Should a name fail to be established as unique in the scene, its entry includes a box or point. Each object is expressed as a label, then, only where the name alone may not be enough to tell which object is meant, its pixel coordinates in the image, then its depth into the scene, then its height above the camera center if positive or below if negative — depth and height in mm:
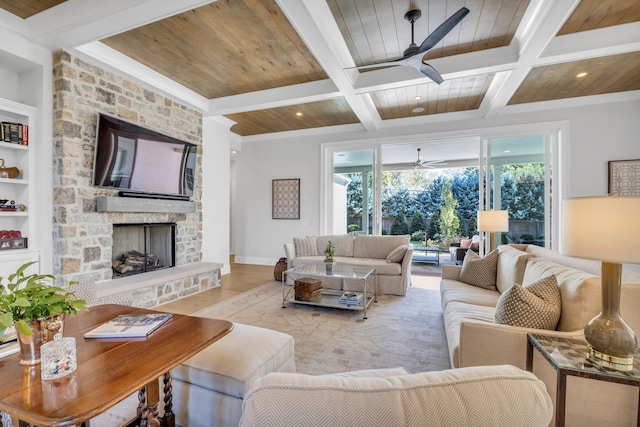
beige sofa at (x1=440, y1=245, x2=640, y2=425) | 1448 -747
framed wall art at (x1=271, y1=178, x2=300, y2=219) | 6570 +341
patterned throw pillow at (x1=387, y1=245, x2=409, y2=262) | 4461 -637
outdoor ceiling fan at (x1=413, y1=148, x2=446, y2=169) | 7708 +1385
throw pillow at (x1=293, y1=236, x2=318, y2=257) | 5203 -607
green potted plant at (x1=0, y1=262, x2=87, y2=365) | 939 -329
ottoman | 1463 -857
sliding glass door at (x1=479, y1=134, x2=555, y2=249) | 4949 +503
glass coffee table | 3513 -1066
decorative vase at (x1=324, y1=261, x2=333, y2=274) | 3887 -758
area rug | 2383 -1216
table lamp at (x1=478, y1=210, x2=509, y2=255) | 3732 -109
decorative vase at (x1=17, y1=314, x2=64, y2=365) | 980 -426
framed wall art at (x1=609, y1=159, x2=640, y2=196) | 4379 +541
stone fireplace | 3154 +96
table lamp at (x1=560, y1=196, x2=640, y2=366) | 1232 -164
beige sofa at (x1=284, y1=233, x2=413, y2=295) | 4348 -719
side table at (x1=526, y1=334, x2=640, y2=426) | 1199 -668
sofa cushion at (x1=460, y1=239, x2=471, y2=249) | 6703 -731
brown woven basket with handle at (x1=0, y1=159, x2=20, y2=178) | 3010 +460
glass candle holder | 900 -457
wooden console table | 782 -520
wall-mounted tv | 3451 +710
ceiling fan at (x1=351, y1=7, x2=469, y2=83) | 2275 +1467
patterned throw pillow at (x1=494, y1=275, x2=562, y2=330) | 1664 -548
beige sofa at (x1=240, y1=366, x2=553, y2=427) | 551 -372
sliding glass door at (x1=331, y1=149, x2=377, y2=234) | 6211 +470
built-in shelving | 3043 +295
